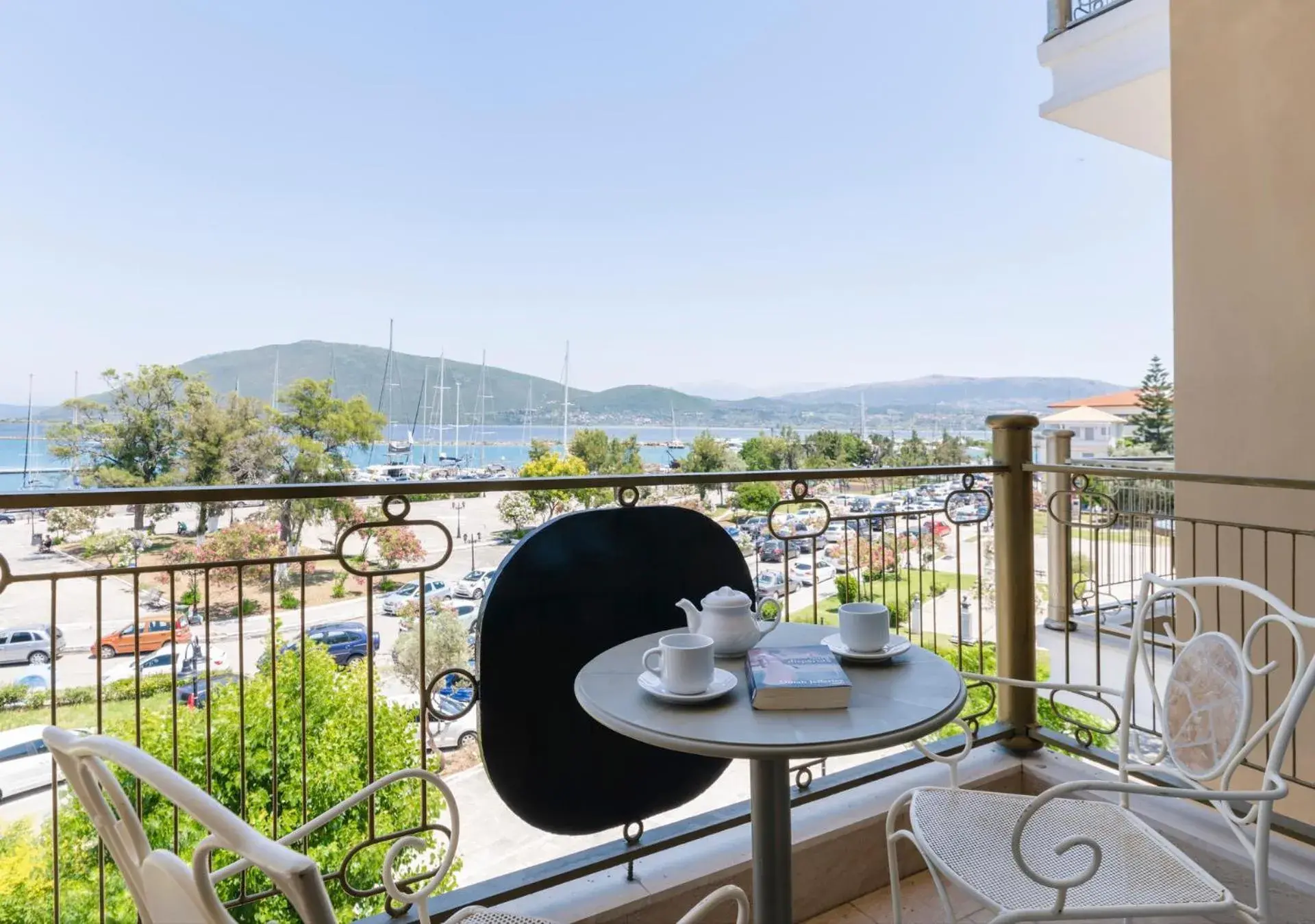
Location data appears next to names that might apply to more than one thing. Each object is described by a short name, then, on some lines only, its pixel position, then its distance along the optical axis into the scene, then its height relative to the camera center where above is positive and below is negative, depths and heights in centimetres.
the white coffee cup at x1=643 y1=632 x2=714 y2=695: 104 -30
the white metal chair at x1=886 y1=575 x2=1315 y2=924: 104 -64
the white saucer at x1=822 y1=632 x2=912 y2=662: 120 -33
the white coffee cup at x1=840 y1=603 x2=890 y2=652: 122 -28
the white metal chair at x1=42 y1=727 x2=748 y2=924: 41 -25
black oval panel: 153 -41
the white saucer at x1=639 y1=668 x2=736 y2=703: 103 -33
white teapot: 125 -28
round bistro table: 91 -35
